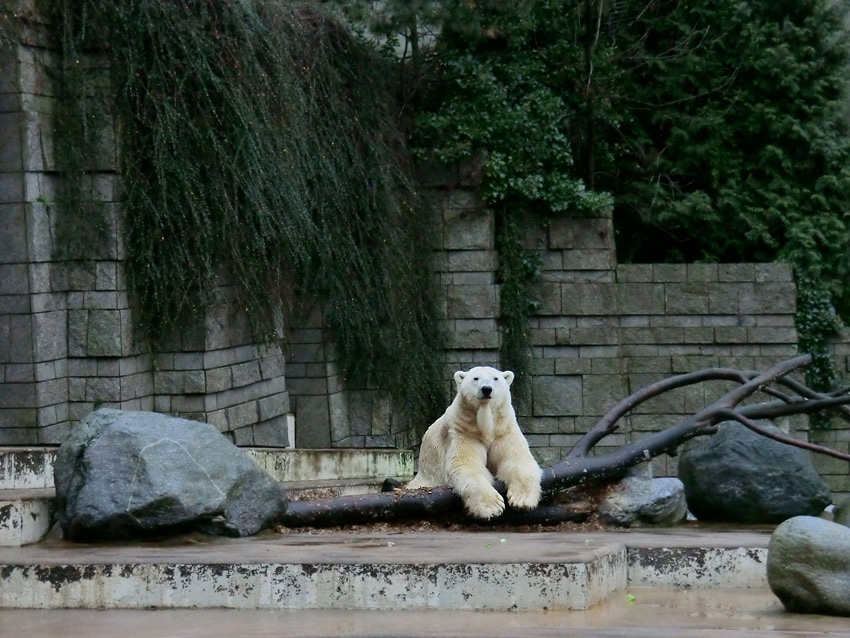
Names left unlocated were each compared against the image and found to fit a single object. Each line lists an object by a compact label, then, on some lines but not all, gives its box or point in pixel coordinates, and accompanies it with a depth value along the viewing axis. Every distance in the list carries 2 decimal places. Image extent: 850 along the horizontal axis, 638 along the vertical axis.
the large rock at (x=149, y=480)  10.76
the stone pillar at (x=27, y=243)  14.98
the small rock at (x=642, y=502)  13.51
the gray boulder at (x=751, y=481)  14.16
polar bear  12.46
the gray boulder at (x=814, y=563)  9.24
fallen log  12.47
